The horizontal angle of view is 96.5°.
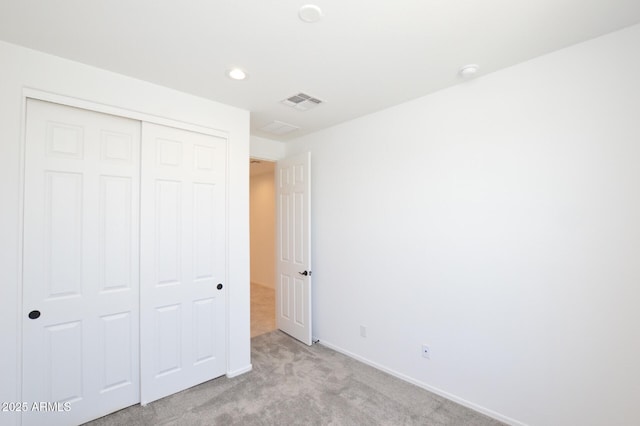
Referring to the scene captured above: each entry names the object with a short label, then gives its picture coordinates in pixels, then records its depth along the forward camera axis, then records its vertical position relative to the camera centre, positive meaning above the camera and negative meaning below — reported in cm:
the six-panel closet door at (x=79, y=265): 197 -33
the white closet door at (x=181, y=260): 242 -37
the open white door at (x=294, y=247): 356 -38
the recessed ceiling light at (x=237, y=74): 219 +114
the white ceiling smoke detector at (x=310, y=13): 153 +113
